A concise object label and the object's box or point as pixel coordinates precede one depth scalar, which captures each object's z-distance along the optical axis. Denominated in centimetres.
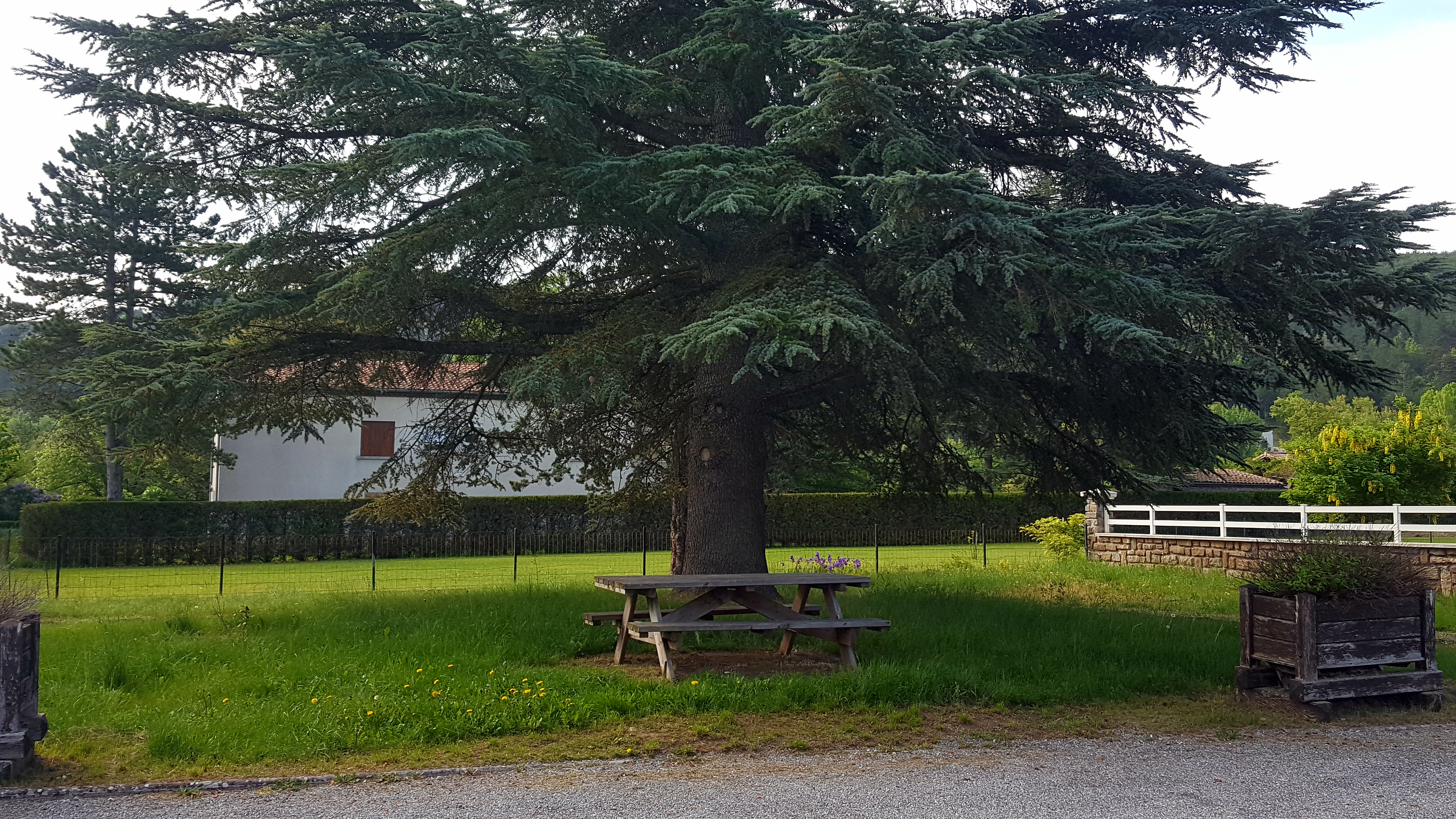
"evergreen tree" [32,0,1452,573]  873
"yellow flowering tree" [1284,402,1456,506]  2217
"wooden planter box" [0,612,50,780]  579
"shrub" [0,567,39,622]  635
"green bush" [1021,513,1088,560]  2461
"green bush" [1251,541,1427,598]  795
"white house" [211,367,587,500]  3228
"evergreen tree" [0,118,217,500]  3209
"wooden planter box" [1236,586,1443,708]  771
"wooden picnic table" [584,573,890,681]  840
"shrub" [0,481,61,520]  4253
